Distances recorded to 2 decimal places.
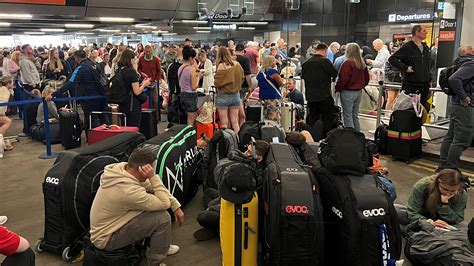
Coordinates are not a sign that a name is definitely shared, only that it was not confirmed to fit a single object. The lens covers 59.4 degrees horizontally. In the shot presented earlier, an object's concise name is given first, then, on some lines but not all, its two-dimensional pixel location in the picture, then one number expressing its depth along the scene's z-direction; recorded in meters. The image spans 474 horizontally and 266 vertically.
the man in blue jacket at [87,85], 6.61
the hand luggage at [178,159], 3.86
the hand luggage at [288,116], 6.49
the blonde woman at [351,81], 6.00
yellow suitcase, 2.82
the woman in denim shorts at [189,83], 6.61
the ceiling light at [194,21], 15.84
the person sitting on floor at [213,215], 3.51
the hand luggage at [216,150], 4.44
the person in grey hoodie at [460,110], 4.89
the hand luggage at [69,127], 6.87
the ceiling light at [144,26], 17.25
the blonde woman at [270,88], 6.49
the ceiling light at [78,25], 17.41
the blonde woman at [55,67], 10.56
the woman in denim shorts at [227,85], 5.98
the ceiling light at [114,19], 14.59
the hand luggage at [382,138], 6.20
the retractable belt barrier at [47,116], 6.18
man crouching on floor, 2.84
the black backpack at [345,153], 2.87
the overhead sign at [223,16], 15.15
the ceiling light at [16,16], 12.54
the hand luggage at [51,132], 7.29
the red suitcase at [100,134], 4.99
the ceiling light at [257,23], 16.73
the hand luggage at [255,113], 6.70
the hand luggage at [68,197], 3.22
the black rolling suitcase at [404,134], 5.80
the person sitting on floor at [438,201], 3.21
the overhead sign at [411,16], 11.67
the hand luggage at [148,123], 6.73
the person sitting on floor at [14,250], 2.08
